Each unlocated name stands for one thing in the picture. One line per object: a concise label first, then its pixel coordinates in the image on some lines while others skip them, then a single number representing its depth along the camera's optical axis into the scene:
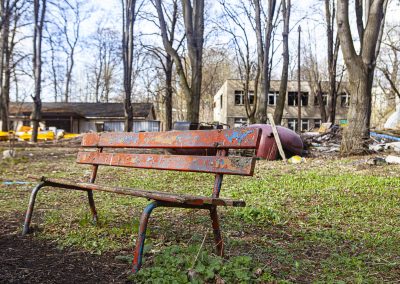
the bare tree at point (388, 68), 29.54
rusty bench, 2.48
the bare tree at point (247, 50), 19.66
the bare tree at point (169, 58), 26.04
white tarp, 23.16
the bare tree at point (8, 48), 18.09
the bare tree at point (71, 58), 39.00
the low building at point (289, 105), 44.53
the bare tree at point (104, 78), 49.09
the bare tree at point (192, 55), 13.23
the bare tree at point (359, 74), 10.35
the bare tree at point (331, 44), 23.84
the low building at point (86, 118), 39.47
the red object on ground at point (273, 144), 11.41
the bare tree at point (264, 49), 18.39
